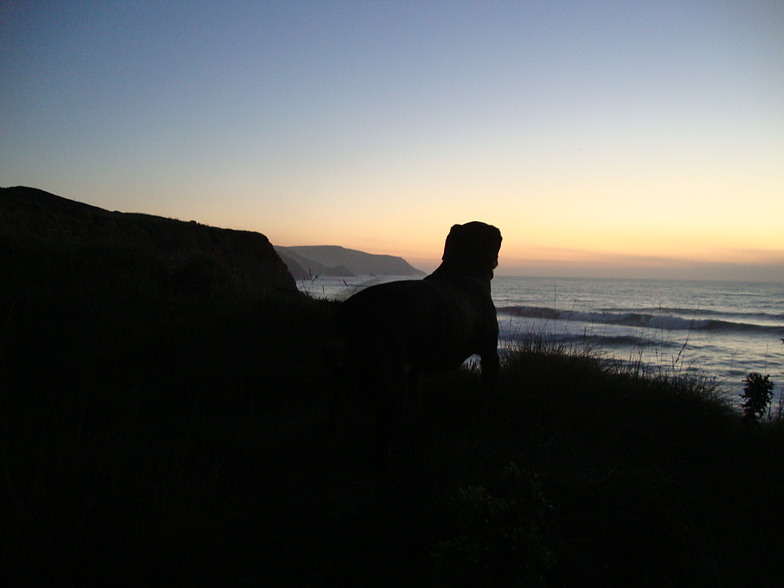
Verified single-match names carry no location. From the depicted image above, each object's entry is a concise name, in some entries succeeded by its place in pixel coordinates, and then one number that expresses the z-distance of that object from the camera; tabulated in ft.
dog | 7.89
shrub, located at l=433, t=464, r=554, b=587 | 4.75
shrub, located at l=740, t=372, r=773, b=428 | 10.96
